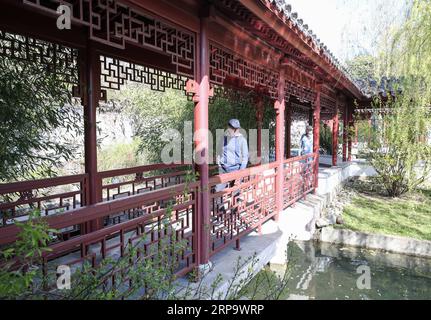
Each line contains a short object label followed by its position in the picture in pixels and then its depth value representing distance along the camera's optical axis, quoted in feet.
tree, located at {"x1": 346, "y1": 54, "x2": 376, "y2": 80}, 59.90
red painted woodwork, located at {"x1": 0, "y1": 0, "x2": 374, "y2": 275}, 7.88
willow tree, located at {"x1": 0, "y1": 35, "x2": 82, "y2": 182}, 11.09
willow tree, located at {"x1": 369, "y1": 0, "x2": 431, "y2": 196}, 13.10
